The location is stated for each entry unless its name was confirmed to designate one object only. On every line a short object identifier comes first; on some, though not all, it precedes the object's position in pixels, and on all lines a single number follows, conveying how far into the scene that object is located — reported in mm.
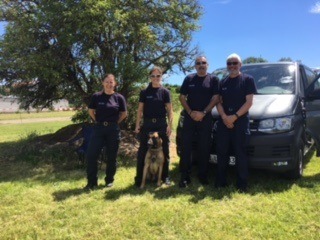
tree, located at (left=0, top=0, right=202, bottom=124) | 5678
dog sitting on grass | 4219
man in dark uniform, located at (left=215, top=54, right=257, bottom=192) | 3883
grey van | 3944
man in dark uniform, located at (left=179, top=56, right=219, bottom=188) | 4076
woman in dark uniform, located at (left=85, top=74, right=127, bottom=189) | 4277
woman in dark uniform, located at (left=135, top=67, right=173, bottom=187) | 4200
